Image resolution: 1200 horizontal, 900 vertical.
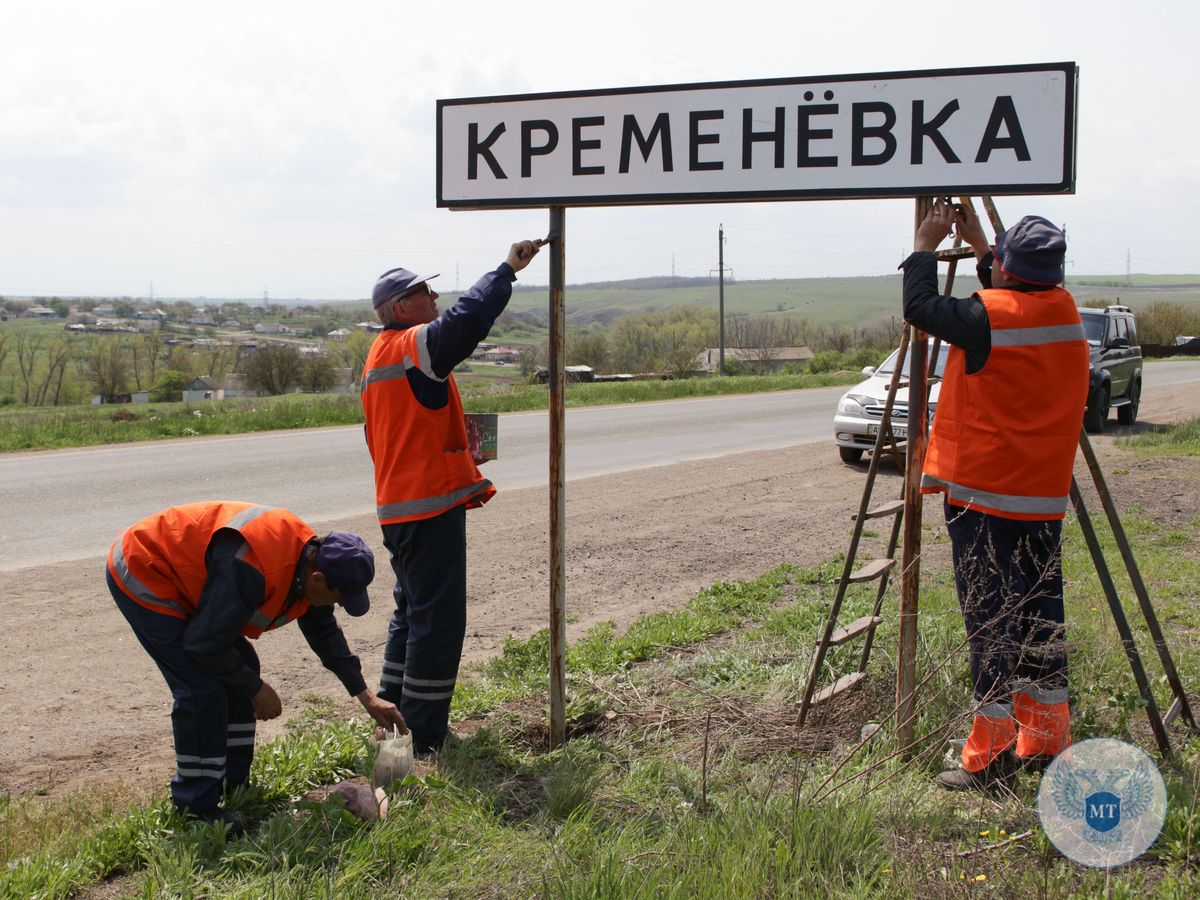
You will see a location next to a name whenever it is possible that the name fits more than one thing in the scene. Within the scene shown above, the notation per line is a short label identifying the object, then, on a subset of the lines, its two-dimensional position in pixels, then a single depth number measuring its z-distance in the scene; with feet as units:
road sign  12.55
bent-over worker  11.75
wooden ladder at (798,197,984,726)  14.48
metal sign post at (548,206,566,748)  14.17
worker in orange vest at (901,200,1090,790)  12.36
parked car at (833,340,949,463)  43.24
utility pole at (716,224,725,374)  169.72
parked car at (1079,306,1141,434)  55.11
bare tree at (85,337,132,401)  220.84
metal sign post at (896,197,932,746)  13.46
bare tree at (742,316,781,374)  177.83
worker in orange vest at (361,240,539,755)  14.21
